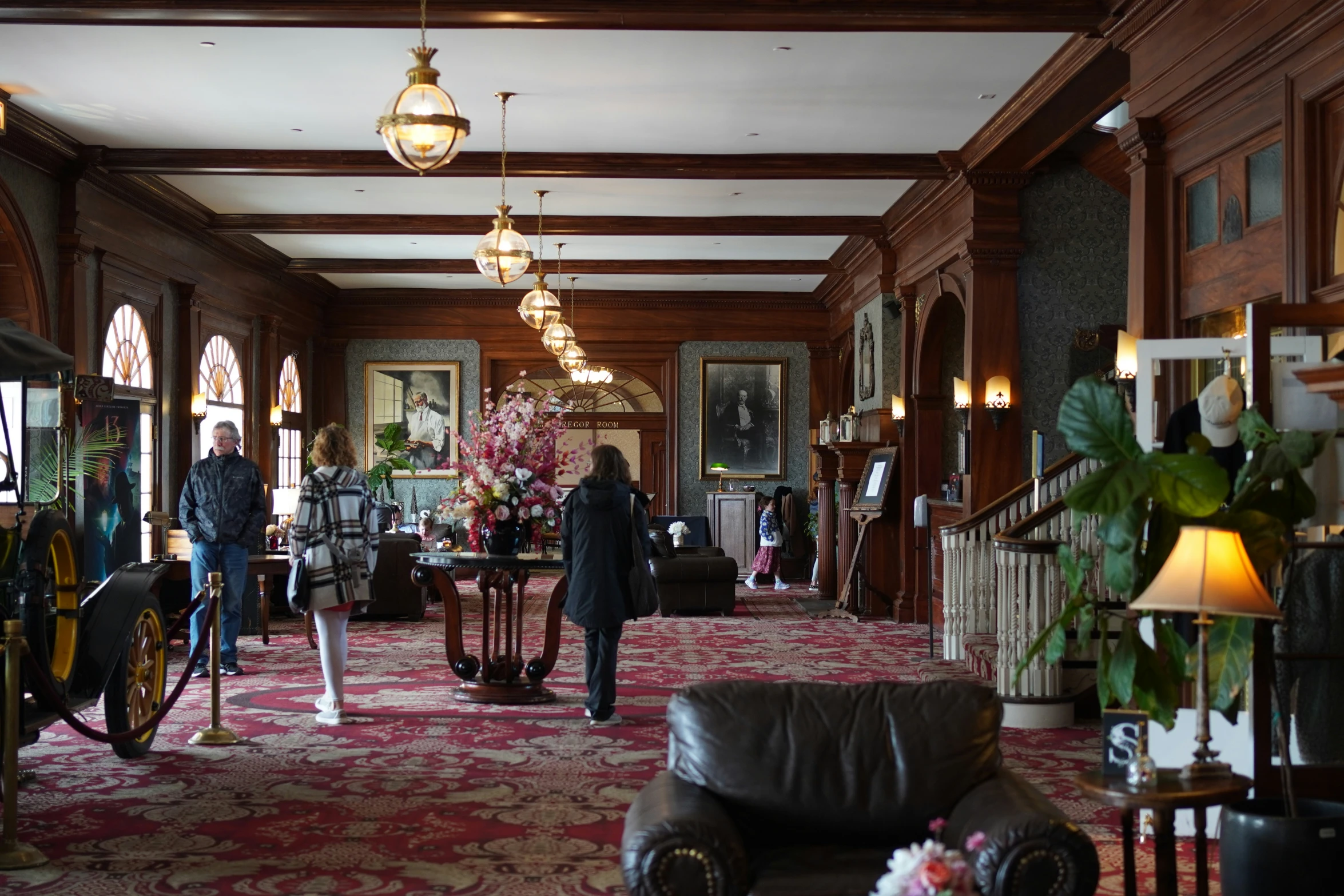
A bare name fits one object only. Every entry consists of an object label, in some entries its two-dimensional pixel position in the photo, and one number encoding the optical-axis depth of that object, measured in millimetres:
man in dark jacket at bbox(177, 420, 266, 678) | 9219
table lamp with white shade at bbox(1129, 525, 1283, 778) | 3586
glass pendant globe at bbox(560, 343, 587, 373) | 15320
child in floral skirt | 18328
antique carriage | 5480
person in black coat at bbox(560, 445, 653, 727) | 7438
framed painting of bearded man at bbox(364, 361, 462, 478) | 19500
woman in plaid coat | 7344
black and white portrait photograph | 19703
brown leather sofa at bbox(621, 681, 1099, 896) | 3391
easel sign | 13617
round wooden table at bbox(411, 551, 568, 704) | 8258
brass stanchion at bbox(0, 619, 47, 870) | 4734
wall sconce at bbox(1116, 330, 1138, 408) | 7746
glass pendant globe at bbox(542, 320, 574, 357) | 12836
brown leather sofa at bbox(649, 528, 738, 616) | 14109
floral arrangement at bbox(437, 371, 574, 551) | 8281
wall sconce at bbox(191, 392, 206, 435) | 13405
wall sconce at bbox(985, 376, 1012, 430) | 10898
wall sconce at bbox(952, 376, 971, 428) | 11141
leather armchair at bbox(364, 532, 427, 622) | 13250
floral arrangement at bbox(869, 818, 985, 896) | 2297
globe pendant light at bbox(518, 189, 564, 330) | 11594
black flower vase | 8219
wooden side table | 3600
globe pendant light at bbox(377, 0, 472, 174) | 5602
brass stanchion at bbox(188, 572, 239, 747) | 6965
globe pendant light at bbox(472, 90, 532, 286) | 8914
